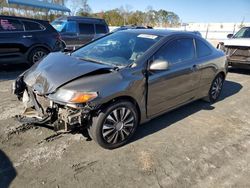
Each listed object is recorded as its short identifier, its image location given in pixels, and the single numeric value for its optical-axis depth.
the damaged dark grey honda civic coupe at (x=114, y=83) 2.44
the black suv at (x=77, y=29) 8.60
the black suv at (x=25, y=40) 5.75
